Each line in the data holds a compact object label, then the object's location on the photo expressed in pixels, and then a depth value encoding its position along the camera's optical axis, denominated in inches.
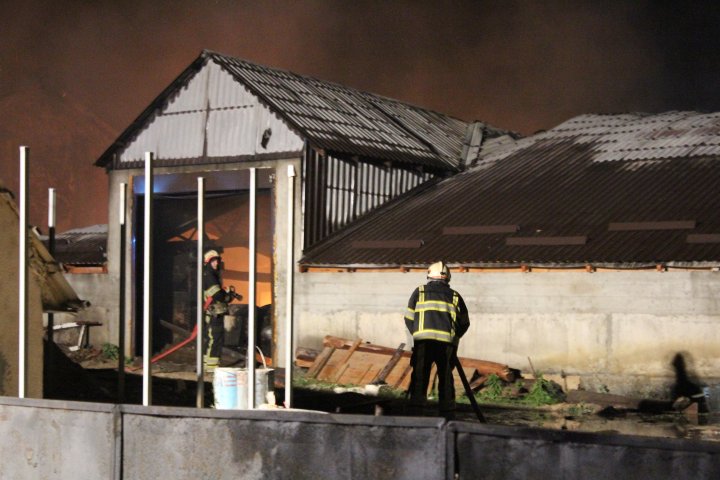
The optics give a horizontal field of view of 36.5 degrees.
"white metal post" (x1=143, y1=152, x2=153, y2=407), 401.1
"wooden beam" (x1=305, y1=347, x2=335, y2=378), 843.4
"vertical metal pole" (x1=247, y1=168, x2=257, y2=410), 418.9
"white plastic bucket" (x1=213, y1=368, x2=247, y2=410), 502.9
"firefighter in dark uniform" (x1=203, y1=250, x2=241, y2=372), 687.7
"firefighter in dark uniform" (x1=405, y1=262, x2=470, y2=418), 515.2
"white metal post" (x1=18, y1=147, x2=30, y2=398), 394.9
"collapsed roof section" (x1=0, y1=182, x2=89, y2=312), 474.0
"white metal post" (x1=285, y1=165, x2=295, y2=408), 422.0
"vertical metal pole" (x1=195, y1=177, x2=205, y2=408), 430.9
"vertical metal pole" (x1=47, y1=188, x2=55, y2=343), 544.9
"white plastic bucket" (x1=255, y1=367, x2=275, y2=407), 499.1
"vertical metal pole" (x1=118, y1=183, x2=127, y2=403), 442.7
